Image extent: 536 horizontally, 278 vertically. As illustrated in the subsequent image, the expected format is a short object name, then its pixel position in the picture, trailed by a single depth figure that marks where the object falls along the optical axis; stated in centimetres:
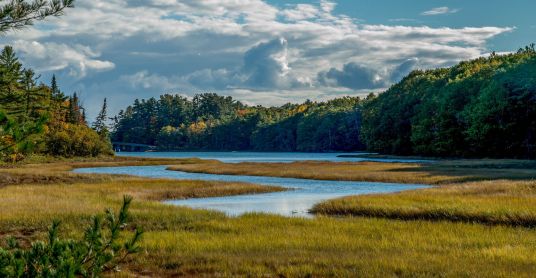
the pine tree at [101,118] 18140
